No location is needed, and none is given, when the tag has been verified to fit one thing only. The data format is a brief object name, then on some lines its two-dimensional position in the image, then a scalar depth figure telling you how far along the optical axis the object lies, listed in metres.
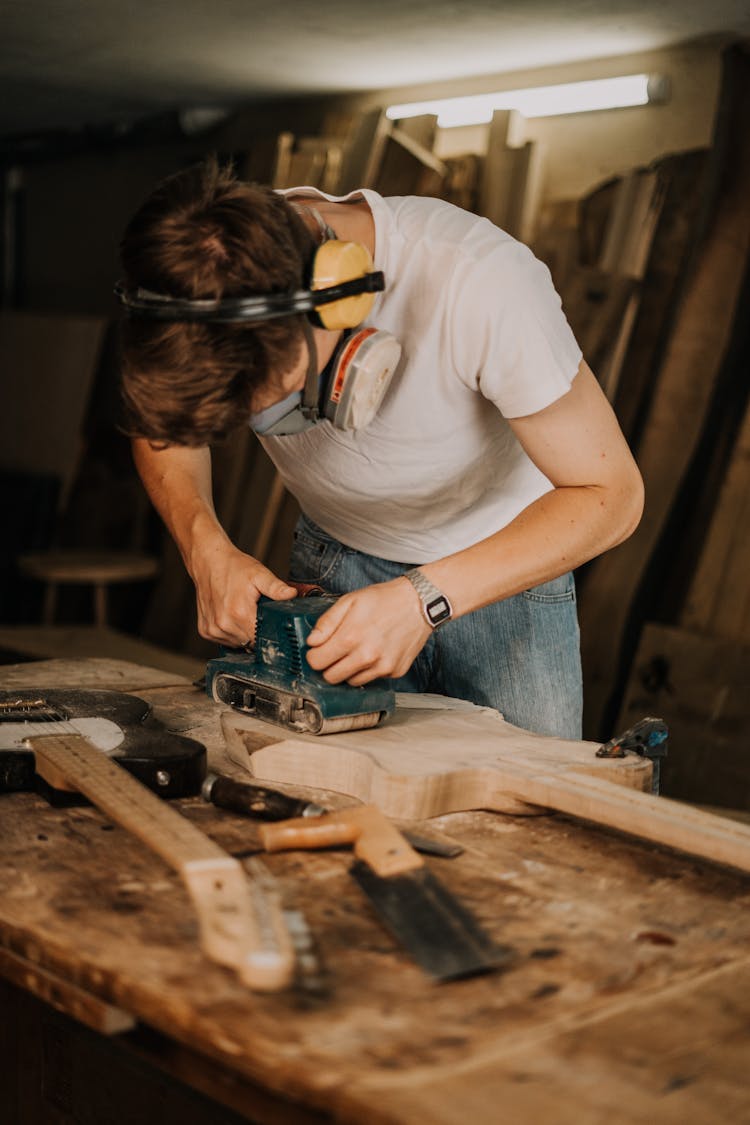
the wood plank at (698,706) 3.80
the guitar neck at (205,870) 1.08
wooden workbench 0.95
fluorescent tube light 4.32
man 1.54
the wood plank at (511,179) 4.53
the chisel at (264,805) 1.46
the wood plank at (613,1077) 0.91
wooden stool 5.52
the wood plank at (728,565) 3.98
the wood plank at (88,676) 2.17
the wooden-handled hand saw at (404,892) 1.15
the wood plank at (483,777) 1.46
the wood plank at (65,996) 1.10
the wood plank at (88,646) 4.82
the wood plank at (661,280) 4.25
